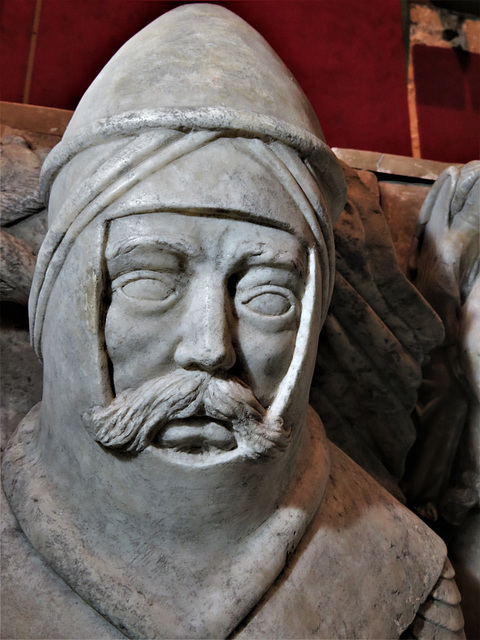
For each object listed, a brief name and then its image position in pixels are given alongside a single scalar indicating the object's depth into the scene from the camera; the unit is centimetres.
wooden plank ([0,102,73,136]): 67
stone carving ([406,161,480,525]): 72
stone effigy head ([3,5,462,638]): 53
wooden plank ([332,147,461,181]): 76
